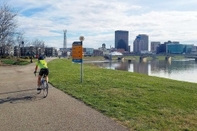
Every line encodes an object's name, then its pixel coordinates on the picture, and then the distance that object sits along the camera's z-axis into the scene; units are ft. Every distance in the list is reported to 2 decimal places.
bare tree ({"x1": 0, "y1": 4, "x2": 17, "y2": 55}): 101.65
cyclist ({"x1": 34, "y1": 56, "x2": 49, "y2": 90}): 29.36
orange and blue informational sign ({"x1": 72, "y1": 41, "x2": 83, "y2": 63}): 40.40
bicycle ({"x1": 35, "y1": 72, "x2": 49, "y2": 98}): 28.89
